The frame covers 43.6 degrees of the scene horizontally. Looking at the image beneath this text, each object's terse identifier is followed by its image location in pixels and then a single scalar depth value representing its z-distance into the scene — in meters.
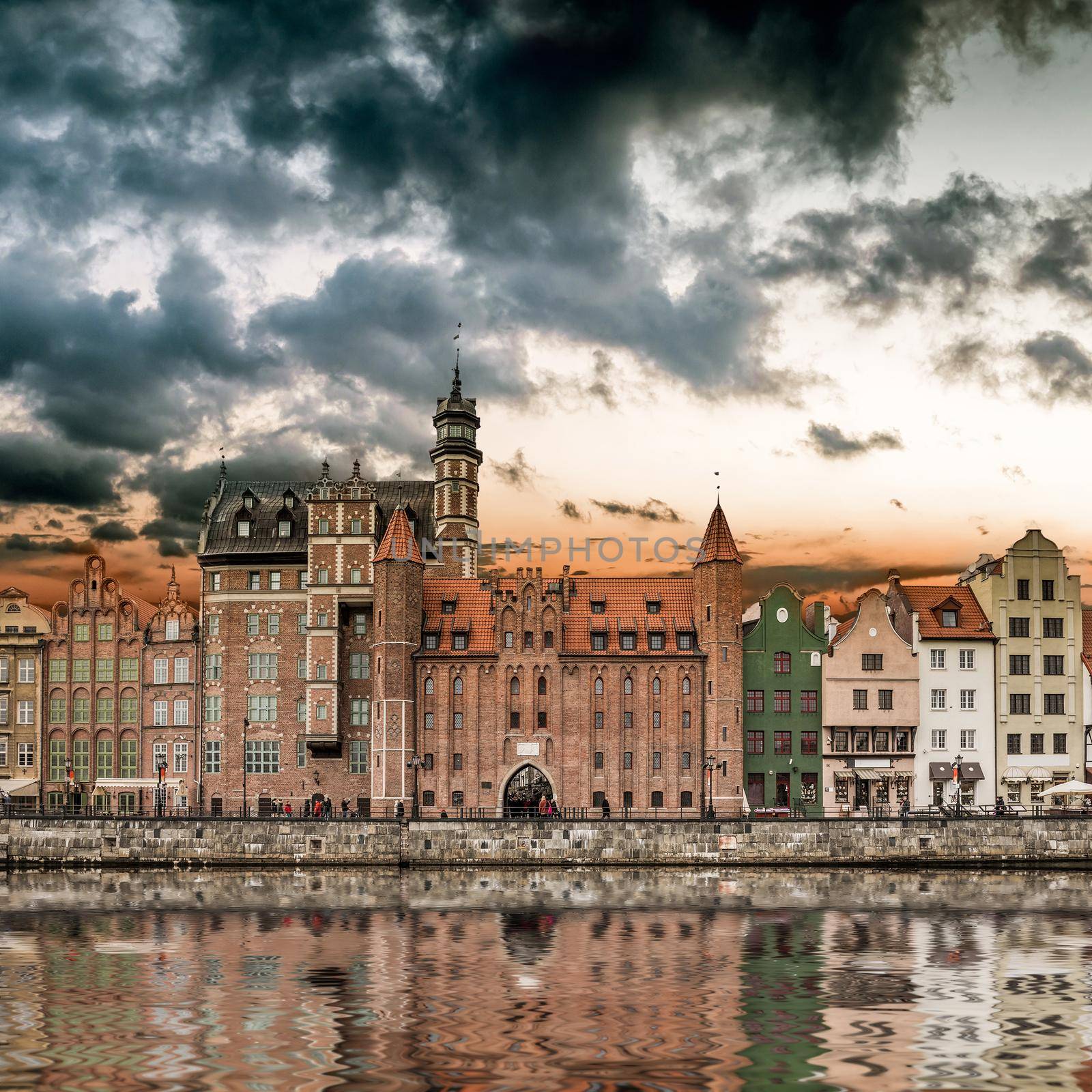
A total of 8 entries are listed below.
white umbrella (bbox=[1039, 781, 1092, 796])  74.49
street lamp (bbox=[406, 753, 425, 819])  81.69
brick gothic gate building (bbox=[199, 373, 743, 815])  83.06
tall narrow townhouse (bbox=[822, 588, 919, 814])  83.75
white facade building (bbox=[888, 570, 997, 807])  84.25
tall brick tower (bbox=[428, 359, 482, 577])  95.75
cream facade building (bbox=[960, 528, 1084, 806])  85.38
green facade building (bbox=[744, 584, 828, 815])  83.88
